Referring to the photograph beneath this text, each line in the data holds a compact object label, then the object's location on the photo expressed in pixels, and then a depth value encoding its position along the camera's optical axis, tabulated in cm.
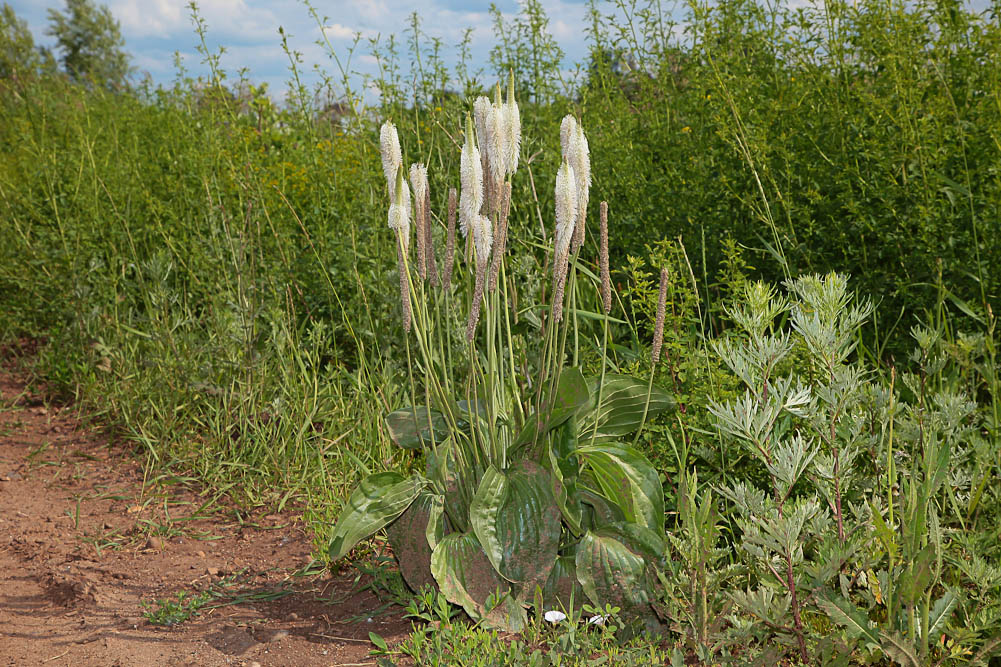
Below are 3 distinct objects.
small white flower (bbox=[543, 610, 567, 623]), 198
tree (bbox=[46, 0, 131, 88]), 2840
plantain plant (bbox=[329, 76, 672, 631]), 203
